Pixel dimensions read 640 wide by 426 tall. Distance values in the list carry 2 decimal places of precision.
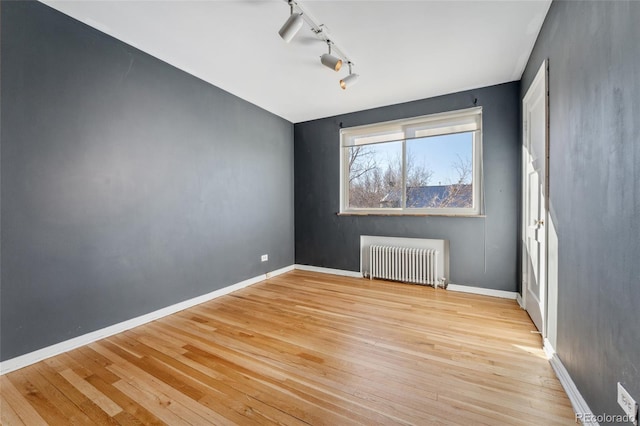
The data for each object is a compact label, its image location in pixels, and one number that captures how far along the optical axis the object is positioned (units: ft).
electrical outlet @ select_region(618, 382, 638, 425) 3.15
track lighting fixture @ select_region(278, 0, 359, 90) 6.32
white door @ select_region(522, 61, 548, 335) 6.85
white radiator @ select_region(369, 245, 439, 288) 11.76
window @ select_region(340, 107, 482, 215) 11.51
